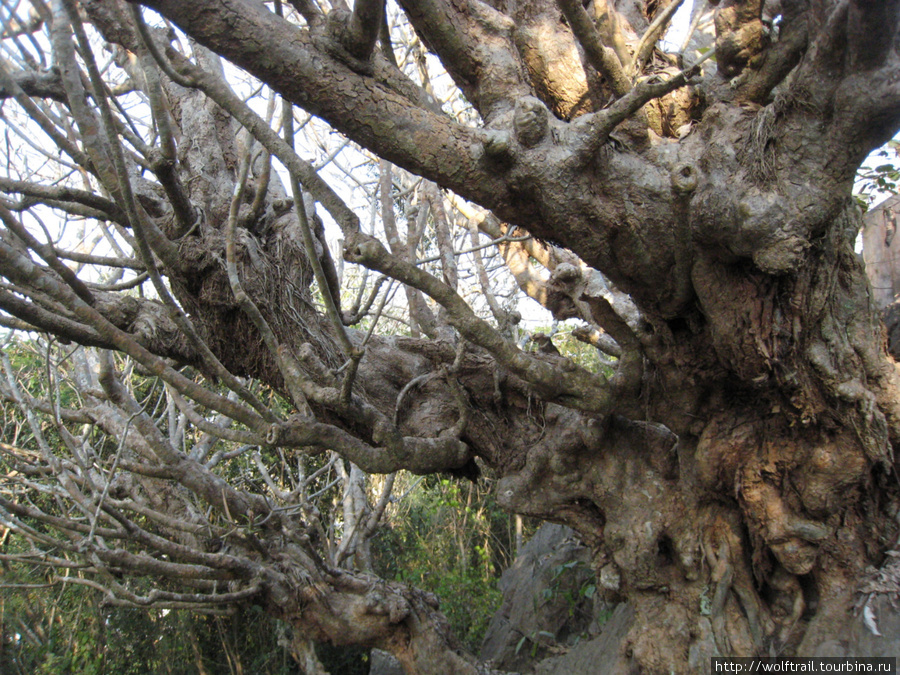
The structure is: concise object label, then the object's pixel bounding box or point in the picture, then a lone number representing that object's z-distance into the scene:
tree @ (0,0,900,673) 2.12
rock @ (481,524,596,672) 4.73
